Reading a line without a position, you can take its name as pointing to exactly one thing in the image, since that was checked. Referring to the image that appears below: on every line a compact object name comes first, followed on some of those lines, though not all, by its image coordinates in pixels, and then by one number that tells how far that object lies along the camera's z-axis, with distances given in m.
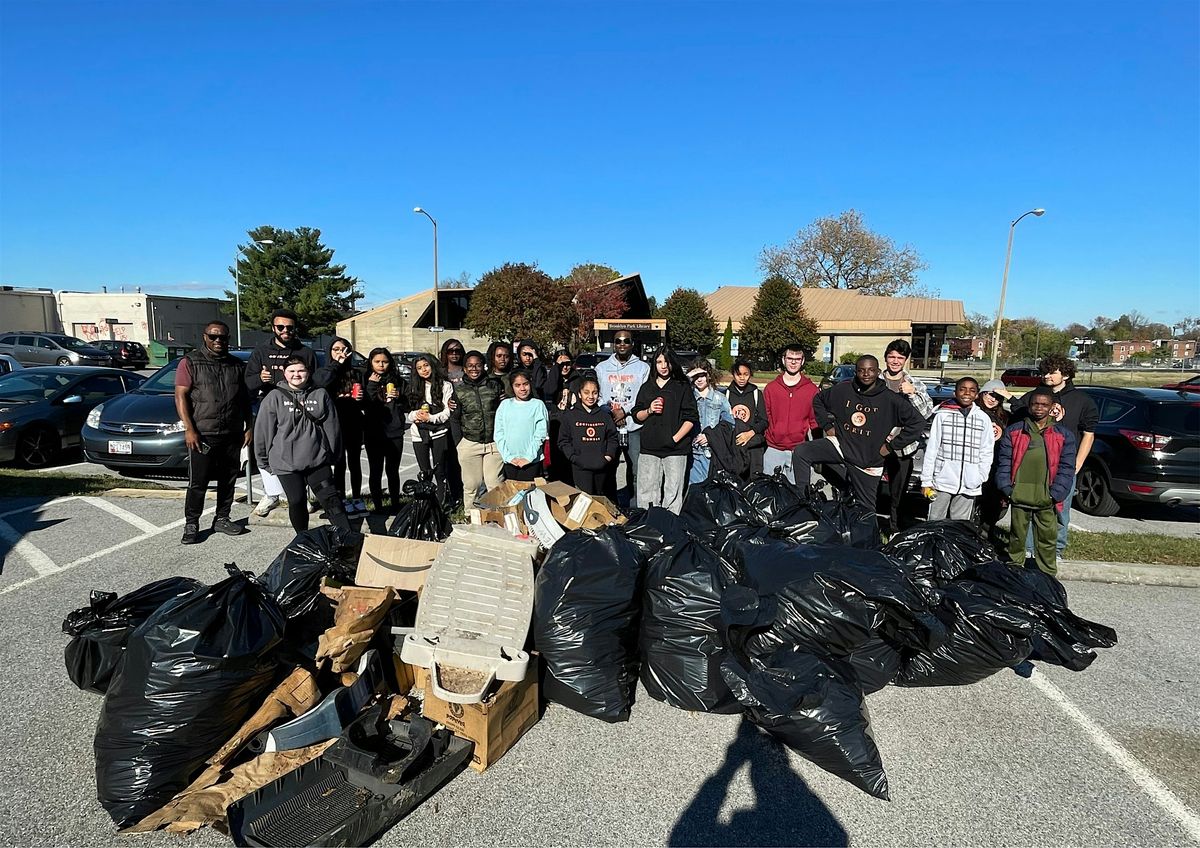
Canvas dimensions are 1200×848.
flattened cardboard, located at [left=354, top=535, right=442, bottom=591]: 3.44
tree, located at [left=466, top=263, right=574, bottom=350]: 33.56
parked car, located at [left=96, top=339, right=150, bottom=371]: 28.81
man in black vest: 5.29
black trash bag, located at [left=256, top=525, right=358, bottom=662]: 3.08
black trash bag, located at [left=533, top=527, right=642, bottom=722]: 3.04
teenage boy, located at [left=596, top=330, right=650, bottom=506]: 6.64
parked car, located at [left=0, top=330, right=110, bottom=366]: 24.83
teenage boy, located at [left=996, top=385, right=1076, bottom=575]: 4.81
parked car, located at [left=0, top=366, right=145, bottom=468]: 8.54
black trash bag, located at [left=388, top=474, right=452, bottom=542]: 4.08
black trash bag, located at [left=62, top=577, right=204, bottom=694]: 2.79
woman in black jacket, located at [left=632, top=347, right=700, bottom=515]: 5.62
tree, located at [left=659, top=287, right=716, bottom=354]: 43.44
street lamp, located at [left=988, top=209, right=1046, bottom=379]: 25.61
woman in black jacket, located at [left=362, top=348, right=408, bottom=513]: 6.18
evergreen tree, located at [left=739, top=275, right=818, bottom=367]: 38.91
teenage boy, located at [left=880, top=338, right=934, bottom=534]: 6.08
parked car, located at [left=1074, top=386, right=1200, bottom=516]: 6.53
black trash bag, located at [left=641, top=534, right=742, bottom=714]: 3.09
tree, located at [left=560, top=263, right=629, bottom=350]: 38.69
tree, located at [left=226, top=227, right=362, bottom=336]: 49.00
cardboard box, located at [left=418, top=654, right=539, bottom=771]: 2.69
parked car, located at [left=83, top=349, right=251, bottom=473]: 7.71
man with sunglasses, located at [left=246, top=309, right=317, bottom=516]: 5.54
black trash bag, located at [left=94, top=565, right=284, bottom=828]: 2.42
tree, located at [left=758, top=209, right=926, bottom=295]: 52.59
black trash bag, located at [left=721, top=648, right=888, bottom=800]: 2.59
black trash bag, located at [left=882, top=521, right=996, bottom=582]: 3.82
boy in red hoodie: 5.82
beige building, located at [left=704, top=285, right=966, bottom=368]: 42.66
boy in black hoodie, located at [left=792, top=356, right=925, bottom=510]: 5.30
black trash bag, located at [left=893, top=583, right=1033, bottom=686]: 3.36
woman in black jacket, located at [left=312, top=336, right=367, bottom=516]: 5.87
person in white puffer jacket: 5.14
